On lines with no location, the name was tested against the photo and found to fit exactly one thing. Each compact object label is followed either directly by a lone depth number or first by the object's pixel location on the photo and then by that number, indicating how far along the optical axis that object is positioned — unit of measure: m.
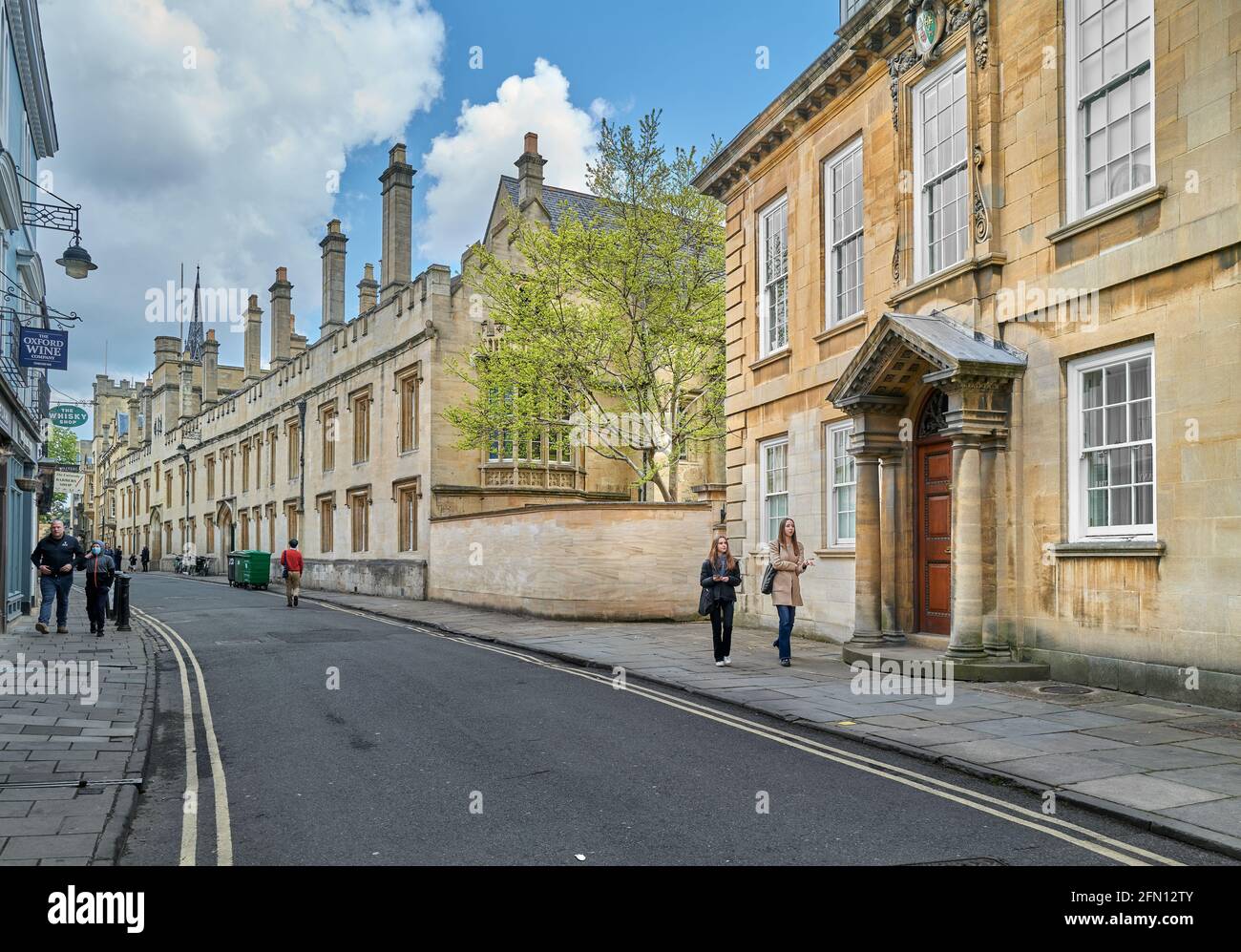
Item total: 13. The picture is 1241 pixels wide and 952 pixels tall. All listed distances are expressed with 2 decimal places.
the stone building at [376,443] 29.23
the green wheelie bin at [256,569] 35.41
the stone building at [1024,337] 9.19
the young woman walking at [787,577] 12.53
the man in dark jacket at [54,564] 16.78
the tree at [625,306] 23.30
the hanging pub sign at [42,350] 18.86
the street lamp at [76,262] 18.94
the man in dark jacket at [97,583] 17.16
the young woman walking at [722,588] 12.46
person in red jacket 25.53
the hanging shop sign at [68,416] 24.69
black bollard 18.36
